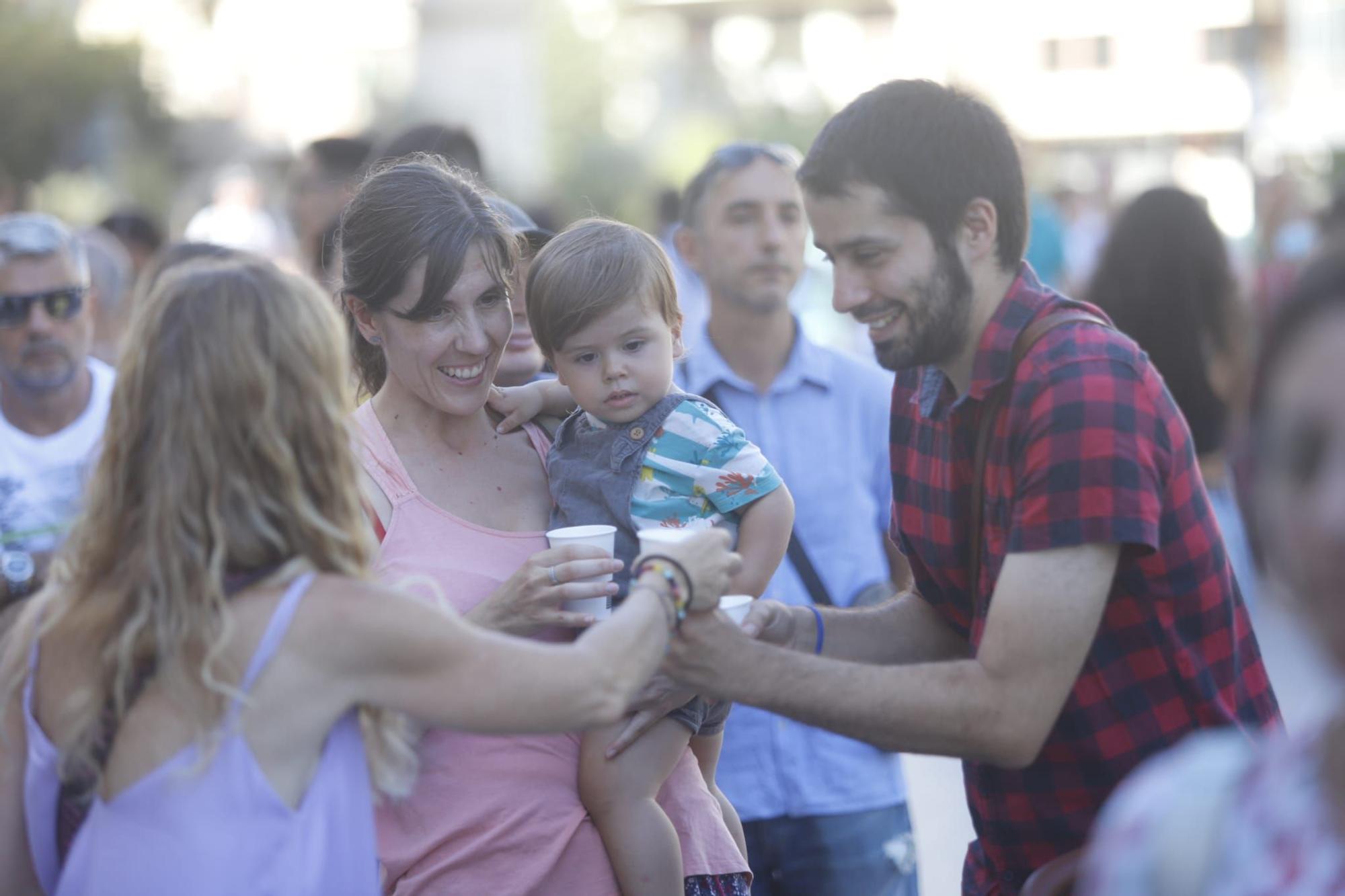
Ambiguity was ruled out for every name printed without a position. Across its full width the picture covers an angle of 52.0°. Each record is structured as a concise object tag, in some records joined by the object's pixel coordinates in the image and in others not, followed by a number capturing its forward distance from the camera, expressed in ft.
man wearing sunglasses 15.24
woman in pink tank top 8.99
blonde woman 6.82
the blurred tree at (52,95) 79.97
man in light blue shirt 12.73
